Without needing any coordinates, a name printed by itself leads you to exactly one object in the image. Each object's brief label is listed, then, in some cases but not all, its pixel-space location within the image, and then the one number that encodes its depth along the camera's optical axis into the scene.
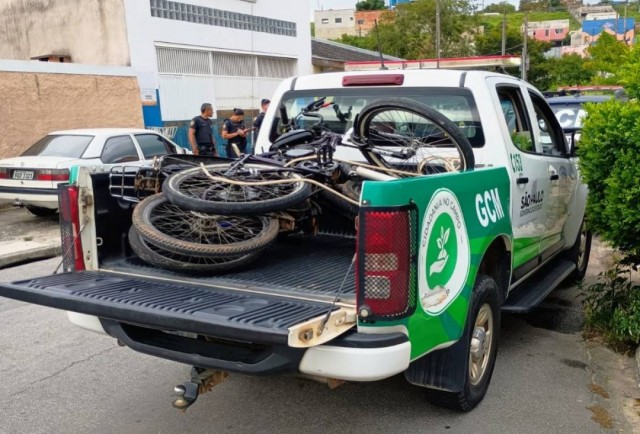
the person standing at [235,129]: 12.43
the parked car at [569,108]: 10.75
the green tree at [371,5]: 109.44
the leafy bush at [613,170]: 4.42
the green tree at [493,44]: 59.03
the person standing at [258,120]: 11.78
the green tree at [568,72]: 46.04
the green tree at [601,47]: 29.33
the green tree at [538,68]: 53.25
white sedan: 9.59
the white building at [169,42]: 15.59
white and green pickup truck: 2.75
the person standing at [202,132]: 11.71
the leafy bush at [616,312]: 4.70
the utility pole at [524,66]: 31.35
